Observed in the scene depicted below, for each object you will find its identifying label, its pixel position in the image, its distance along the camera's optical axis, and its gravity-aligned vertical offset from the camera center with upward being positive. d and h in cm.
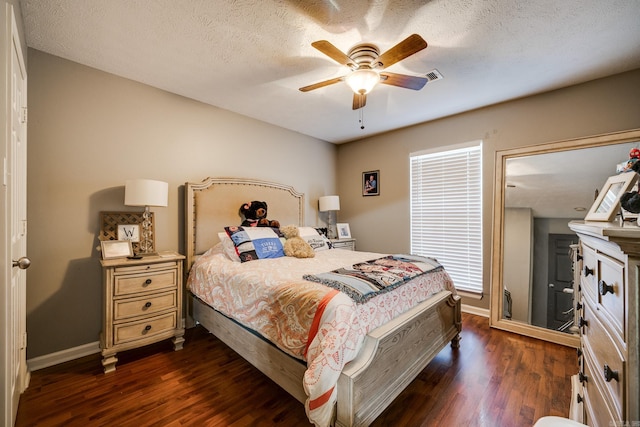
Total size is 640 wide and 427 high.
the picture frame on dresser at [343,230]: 438 -29
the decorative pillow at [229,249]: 252 -36
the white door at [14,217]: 113 -3
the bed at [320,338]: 133 -86
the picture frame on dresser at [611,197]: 130 +10
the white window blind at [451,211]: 332 +4
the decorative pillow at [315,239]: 325 -33
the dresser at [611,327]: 70 -38
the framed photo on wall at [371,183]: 427 +50
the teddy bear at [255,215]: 328 -4
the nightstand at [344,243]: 396 -48
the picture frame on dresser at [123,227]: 239 -15
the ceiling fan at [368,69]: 175 +104
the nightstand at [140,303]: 205 -77
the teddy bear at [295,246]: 274 -36
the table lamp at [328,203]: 425 +16
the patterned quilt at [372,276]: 155 -43
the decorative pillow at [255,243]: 255 -31
